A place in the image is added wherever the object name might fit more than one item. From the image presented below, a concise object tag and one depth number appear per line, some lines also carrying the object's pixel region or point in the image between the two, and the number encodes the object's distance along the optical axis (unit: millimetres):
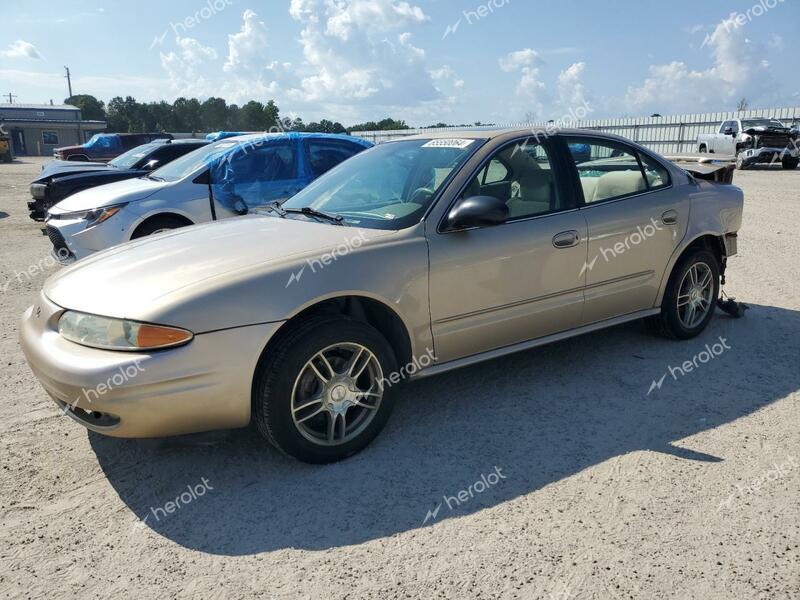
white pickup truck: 22641
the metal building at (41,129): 63969
